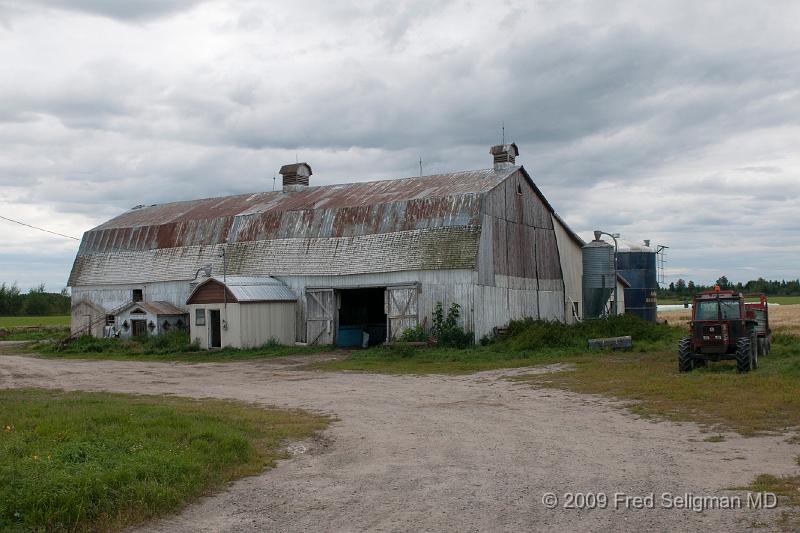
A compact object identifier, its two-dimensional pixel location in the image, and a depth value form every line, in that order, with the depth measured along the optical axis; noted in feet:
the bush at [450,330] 103.09
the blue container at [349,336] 119.34
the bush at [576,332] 98.43
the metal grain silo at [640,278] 153.17
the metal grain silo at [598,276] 126.41
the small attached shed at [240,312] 113.39
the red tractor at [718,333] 71.51
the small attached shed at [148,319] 129.39
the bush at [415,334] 104.53
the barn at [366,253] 108.78
